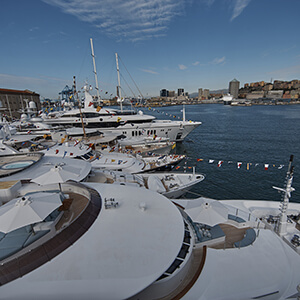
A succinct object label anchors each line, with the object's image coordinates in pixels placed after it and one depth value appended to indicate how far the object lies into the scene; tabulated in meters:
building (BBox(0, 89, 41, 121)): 72.38
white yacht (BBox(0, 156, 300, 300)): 4.91
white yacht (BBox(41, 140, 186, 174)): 19.55
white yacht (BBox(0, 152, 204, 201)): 11.01
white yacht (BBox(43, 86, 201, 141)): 39.31
